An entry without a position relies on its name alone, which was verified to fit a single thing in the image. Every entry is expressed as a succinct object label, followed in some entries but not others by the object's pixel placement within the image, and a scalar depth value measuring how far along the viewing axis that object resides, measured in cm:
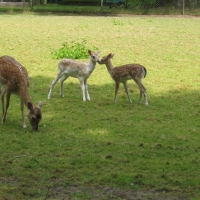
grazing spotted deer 891
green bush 1530
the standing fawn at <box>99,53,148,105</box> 1073
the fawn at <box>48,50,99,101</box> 1109
